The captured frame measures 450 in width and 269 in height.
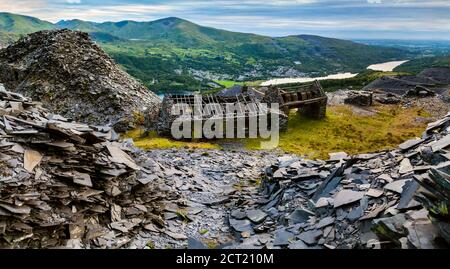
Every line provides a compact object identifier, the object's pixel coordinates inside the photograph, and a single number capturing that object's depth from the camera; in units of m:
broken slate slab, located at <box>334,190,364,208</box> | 14.69
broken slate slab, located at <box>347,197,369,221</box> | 13.46
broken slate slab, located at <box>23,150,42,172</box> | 14.11
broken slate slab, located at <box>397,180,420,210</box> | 12.01
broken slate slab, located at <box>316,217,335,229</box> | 14.16
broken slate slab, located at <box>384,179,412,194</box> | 13.73
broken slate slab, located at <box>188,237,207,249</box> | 15.48
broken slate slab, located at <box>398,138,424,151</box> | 18.27
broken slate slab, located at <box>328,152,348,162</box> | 22.06
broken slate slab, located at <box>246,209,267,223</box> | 17.64
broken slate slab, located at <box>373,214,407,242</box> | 10.70
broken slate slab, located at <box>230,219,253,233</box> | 17.08
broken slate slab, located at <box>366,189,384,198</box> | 14.21
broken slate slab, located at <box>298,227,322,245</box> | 13.64
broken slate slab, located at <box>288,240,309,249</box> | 13.56
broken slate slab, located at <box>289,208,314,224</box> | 16.11
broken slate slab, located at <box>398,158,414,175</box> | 15.34
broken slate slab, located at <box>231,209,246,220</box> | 18.34
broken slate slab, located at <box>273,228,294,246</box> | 14.41
